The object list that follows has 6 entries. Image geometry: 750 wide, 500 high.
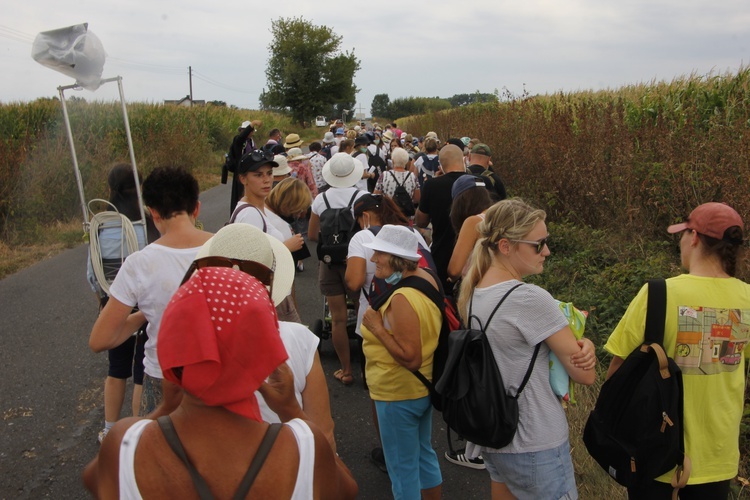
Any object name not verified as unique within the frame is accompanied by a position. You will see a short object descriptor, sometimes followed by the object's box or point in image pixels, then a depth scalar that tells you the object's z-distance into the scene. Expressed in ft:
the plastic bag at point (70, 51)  12.28
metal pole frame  12.87
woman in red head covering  4.37
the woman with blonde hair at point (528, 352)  8.02
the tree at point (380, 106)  287.69
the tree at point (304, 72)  198.90
